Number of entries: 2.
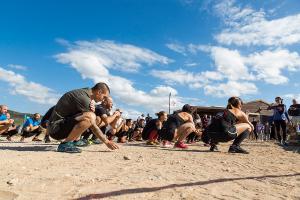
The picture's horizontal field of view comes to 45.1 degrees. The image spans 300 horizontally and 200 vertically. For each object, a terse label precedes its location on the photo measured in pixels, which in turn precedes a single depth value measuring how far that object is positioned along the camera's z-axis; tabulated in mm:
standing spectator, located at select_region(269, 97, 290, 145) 11905
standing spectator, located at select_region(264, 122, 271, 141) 21278
